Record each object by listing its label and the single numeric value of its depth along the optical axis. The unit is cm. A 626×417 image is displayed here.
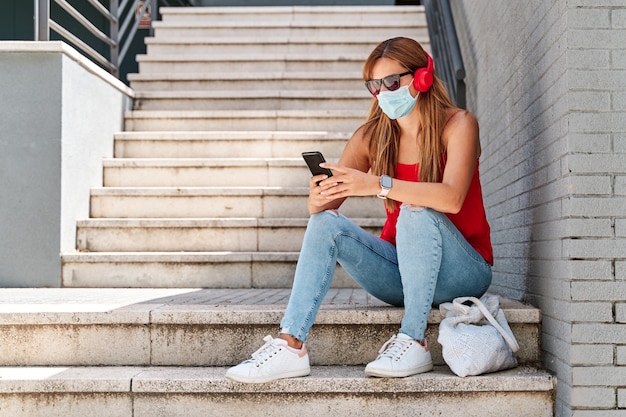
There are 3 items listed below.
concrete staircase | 227
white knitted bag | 221
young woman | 224
